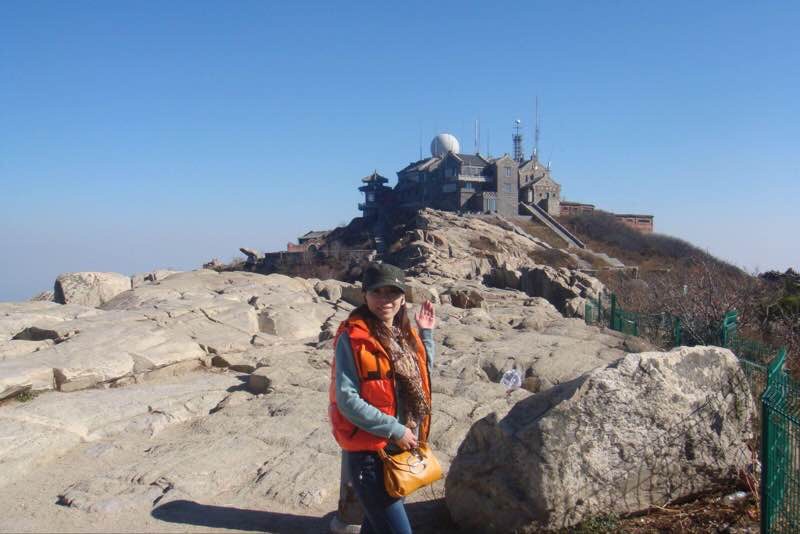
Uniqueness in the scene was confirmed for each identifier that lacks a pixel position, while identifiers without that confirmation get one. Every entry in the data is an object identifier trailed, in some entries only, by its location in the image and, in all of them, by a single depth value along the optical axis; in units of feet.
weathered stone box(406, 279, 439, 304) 55.93
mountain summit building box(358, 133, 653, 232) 194.90
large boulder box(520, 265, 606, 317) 91.35
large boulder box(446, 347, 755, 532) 13.62
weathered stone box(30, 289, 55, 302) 56.55
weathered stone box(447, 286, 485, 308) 63.31
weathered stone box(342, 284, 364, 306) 53.70
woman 10.98
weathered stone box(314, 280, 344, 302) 55.98
